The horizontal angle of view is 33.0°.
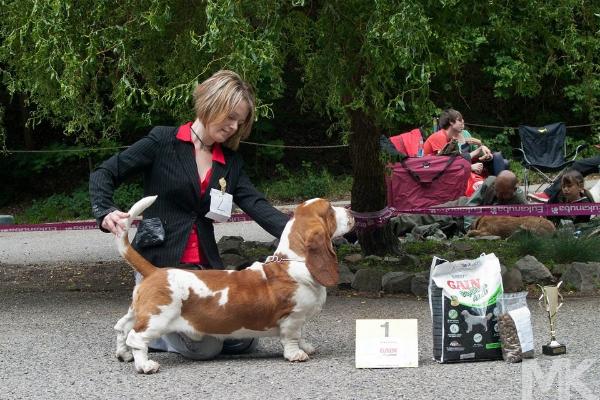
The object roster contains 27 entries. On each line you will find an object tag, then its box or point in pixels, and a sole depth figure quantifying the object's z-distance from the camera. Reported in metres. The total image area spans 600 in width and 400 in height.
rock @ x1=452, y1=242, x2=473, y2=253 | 10.52
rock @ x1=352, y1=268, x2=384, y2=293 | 8.71
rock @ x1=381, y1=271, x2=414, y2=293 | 8.56
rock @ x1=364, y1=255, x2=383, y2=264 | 9.82
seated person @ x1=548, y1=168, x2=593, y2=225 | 11.09
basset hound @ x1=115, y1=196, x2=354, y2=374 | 5.62
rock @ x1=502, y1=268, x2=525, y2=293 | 8.45
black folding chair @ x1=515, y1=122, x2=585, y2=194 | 14.71
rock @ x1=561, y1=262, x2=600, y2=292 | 8.43
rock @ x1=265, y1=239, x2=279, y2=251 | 11.45
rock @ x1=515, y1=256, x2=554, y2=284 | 8.62
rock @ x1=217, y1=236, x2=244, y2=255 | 10.96
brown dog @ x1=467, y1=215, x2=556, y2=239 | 11.17
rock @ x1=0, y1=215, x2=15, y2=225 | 15.21
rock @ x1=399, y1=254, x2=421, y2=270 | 9.43
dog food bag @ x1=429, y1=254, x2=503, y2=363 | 5.55
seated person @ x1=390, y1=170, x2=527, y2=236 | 11.14
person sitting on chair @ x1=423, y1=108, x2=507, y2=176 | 13.38
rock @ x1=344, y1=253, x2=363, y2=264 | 9.89
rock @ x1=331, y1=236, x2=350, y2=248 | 11.27
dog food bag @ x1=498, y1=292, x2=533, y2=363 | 5.52
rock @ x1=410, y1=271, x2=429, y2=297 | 8.45
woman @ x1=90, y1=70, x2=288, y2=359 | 5.99
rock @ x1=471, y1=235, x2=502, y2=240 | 11.41
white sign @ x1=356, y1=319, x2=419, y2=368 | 5.67
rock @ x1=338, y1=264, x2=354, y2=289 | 8.85
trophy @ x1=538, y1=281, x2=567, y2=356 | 5.66
